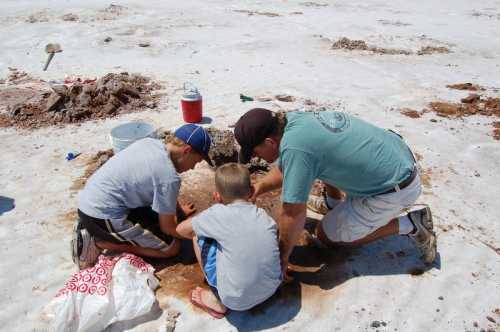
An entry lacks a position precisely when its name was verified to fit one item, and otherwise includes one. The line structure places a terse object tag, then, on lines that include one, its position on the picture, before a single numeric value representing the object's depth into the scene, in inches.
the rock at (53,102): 209.5
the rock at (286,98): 235.4
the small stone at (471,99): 236.5
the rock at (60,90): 213.5
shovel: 315.3
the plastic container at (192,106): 197.2
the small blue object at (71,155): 172.7
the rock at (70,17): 420.2
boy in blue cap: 99.3
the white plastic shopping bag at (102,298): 91.9
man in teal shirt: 91.8
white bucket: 147.7
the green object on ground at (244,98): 231.5
